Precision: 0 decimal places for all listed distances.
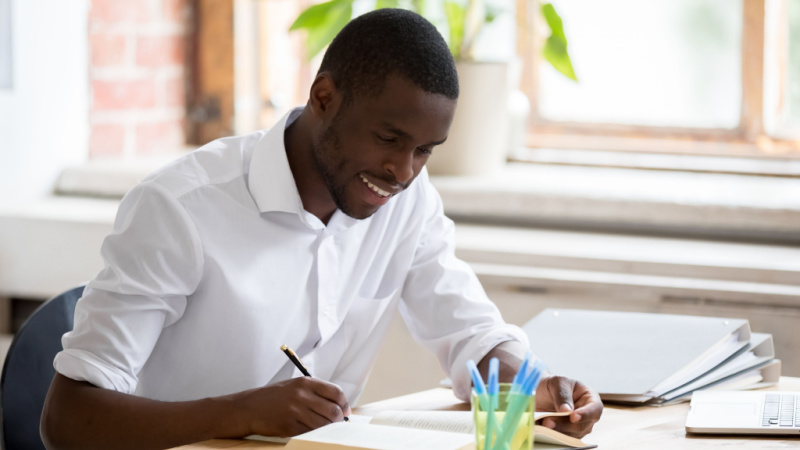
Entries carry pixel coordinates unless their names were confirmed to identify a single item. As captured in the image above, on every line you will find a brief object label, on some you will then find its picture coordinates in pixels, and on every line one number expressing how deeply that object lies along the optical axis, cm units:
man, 240
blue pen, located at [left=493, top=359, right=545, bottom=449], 215
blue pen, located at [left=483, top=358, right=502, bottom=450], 214
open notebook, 226
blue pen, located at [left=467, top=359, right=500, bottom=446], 217
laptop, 243
